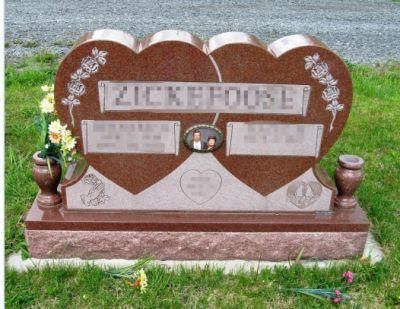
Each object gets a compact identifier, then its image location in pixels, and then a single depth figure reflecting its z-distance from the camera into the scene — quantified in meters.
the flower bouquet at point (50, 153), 3.35
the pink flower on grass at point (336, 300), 3.21
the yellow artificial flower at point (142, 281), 3.26
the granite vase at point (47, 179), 3.48
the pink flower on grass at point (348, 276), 3.34
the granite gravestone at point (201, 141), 3.20
